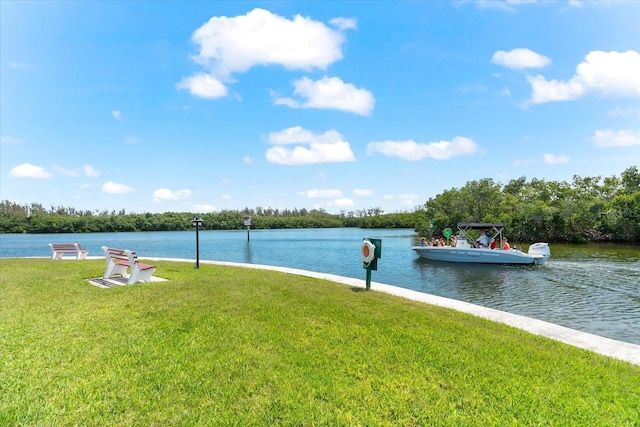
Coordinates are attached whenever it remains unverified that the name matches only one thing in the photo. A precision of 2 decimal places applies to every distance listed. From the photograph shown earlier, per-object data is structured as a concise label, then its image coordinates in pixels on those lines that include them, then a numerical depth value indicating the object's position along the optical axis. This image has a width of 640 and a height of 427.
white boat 22.55
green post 10.08
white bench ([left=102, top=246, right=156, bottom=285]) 9.91
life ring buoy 10.02
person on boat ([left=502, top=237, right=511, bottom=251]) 24.28
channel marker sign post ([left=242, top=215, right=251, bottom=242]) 49.44
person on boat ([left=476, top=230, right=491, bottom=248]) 25.09
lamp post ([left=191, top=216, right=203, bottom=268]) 14.50
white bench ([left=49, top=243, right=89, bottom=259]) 16.92
